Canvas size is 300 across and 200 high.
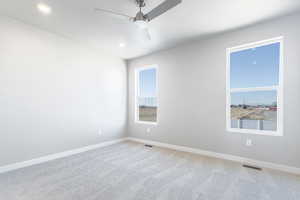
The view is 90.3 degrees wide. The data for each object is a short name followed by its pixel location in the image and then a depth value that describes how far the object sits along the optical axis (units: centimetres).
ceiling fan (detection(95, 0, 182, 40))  184
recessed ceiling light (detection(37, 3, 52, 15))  231
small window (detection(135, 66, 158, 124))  455
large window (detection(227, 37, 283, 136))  280
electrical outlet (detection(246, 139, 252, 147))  295
